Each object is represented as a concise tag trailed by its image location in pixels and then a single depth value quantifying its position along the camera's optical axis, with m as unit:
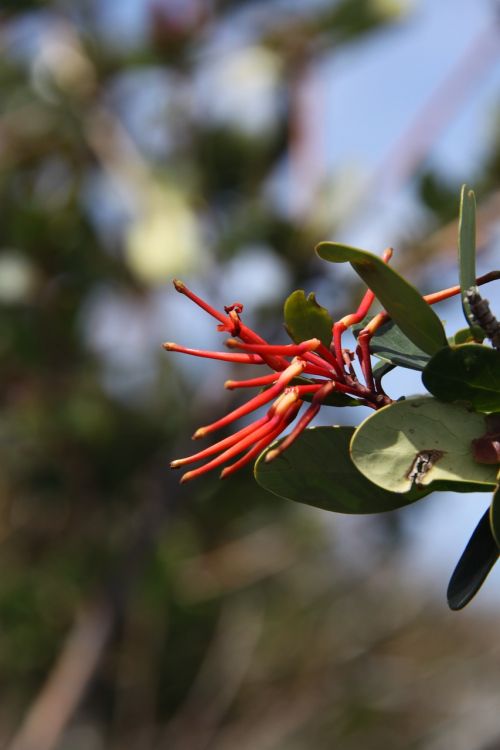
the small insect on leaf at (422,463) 0.68
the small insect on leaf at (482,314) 0.67
